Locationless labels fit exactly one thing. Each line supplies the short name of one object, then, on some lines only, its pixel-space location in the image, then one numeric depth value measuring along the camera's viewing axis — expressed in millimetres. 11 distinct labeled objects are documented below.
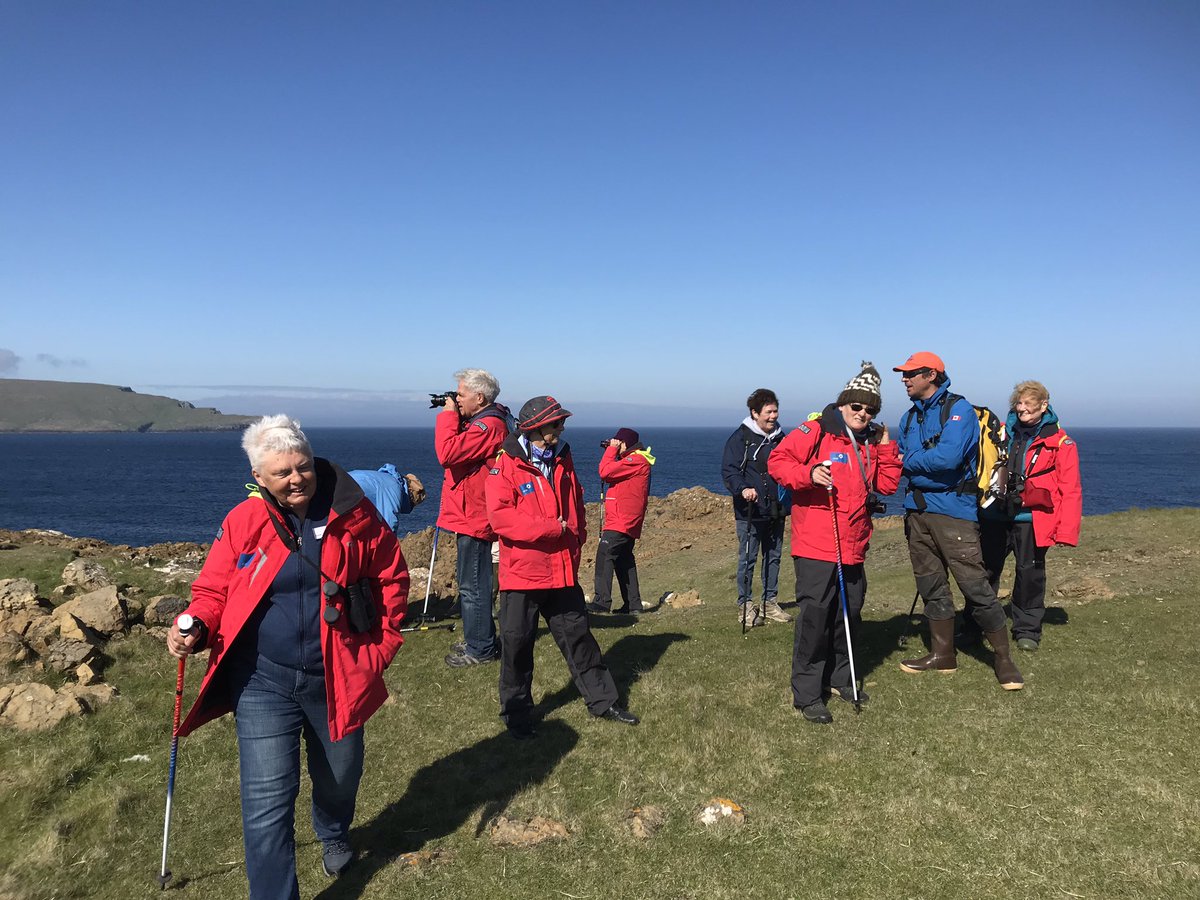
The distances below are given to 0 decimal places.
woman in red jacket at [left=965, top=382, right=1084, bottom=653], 8547
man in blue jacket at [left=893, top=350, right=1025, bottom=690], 7031
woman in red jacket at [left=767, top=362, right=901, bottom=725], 6656
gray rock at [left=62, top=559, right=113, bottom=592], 11195
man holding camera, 7746
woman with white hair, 4070
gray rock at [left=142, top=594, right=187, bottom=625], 9812
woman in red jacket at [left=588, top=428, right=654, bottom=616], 11773
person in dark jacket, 10250
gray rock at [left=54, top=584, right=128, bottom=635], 9086
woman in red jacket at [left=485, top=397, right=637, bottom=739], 6336
